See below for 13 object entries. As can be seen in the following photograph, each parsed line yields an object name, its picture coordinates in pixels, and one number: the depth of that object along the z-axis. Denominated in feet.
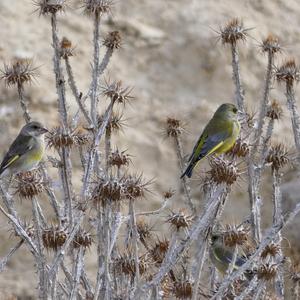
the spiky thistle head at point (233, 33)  47.16
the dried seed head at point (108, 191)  33.81
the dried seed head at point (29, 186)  37.40
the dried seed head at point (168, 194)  46.19
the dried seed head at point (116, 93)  41.16
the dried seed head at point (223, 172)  34.71
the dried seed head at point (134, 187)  34.73
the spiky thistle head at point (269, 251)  38.27
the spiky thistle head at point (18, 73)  43.16
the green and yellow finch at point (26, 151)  47.14
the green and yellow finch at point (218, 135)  44.16
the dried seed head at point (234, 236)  36.14
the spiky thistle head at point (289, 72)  47.52
